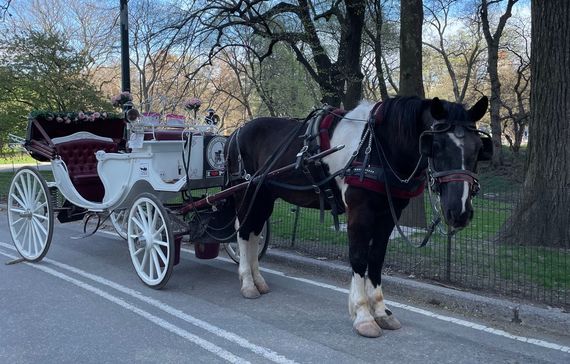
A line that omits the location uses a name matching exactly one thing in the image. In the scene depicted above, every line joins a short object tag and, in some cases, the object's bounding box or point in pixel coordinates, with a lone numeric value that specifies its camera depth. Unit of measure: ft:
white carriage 19.93
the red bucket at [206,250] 21.42
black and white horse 12.17
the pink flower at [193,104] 22.15
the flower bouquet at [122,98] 22.73
